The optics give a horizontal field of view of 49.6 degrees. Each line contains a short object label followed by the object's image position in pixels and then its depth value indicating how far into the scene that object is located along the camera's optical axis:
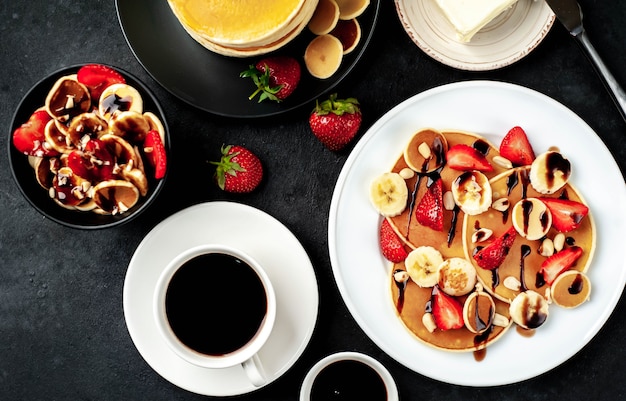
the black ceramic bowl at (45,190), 1.46
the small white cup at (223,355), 1.45
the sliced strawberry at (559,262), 1.55
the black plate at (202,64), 1.52
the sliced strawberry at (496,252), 1.54
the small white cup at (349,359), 1.55
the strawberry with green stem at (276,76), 1.50
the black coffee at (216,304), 1.49
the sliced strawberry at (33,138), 1.47
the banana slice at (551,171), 1.54
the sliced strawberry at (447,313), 1.55
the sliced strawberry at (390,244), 1.56
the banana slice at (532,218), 1.55
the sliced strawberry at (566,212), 1.54
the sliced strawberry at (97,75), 1.50
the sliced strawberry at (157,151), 1.44
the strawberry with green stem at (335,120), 1.54
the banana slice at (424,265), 1.55
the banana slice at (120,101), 1.49
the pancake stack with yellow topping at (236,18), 1.44
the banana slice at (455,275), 1.55
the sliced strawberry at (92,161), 1.44
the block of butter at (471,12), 1.53
